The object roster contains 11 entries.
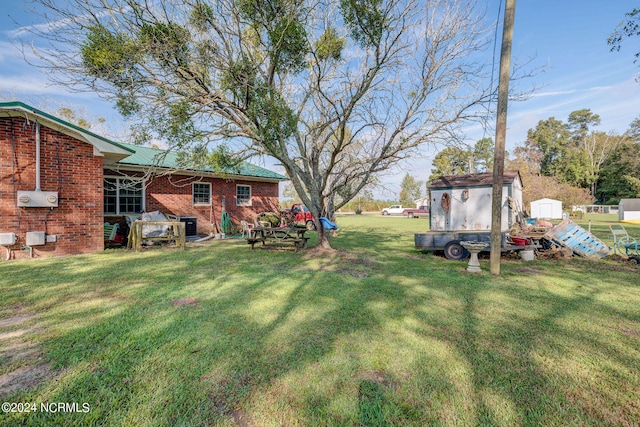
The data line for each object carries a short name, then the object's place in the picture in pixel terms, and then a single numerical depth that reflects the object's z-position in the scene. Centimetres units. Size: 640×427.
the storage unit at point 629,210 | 2707
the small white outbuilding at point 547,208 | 2884
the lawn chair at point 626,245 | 798
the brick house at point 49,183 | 735
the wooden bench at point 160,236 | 916
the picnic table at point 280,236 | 965
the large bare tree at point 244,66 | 593
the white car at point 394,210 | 4600
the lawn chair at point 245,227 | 1382
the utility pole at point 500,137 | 625
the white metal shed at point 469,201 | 1102
